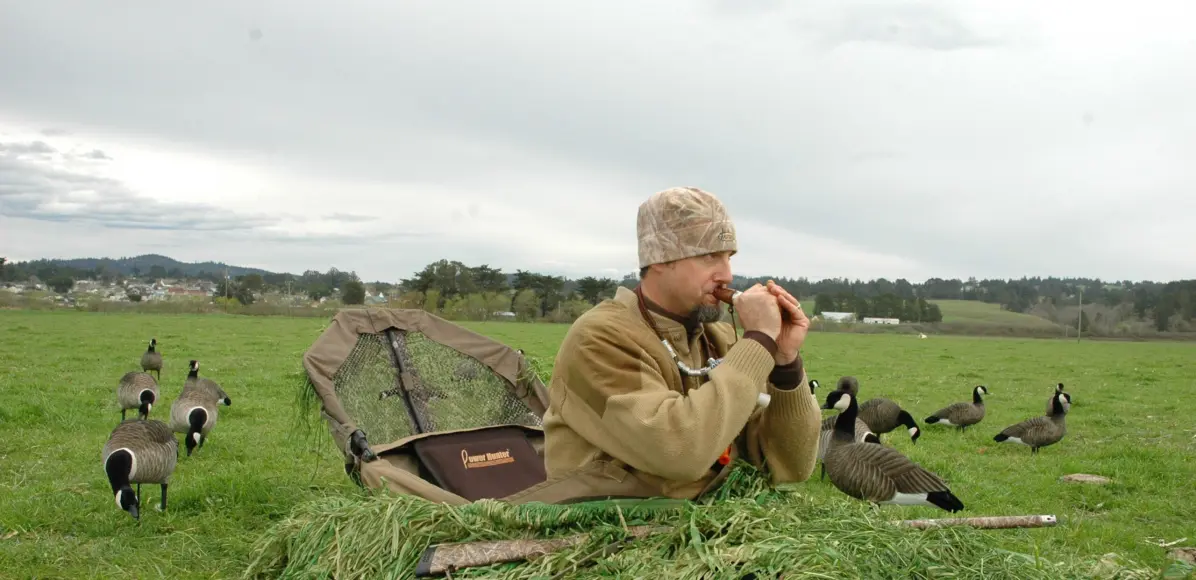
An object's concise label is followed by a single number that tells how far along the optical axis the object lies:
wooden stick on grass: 3.70
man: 3.32
